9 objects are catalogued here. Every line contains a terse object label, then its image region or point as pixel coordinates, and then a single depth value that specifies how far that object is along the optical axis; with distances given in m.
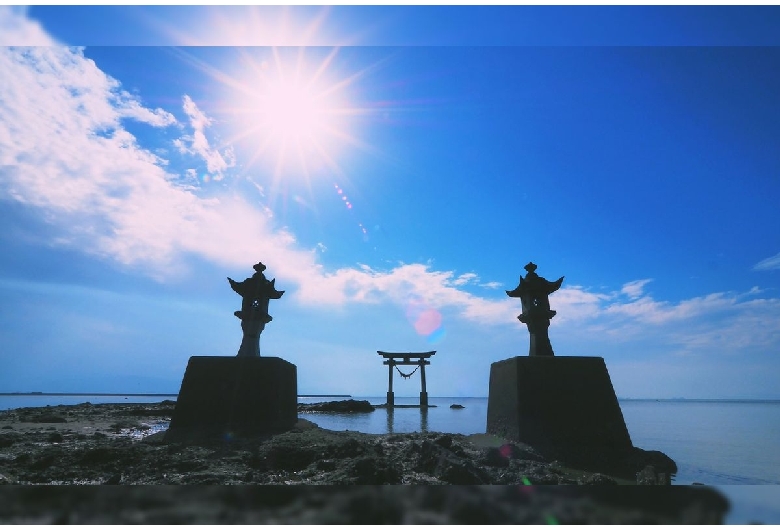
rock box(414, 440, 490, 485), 4.80
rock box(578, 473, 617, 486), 5.30
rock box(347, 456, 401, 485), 4.73
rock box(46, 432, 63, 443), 8.04
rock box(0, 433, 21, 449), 7.44
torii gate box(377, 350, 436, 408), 31.44
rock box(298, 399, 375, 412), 33.50
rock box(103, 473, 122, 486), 4.68
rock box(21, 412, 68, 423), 13.15
